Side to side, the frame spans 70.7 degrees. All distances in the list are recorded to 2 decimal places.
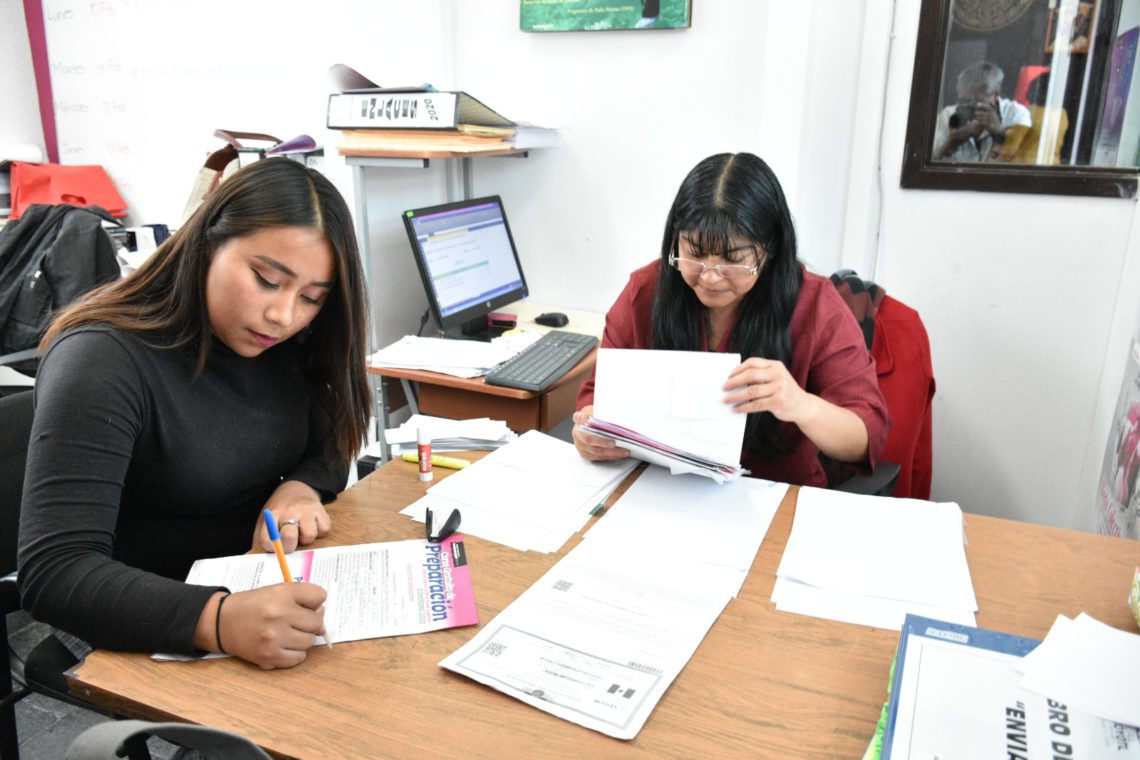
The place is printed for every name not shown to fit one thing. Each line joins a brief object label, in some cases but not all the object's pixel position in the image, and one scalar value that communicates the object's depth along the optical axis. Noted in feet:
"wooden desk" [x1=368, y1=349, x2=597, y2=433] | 6.77
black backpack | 8.26
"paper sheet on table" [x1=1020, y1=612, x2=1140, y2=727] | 2.42
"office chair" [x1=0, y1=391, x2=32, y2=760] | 4.13
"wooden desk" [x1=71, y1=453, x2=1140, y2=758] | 2.50
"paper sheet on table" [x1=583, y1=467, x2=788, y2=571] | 3.68
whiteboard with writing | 7.92
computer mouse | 8.31
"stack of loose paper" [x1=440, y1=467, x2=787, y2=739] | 2.70
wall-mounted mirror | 6.57
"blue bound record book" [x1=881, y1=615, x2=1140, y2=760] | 2.25
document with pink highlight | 3.09
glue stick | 4.42
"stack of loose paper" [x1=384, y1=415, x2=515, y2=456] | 4.90
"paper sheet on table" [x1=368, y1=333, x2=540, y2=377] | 6.87
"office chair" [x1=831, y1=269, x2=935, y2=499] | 5.92
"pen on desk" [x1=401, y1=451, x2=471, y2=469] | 4.60
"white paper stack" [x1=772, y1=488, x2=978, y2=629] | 3.26
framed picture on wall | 7.80
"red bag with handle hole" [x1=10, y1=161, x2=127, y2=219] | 10.23
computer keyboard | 6.54
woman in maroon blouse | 4.68
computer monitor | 7.40
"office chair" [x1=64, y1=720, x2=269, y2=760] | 1.95
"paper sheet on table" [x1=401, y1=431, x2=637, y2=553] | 3.84
